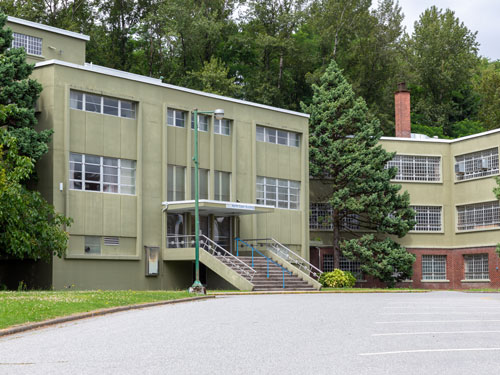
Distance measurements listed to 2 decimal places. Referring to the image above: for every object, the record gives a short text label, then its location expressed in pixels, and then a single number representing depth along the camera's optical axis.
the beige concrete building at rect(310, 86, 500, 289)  50.88
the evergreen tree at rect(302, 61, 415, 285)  47.62
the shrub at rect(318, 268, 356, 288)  42.06
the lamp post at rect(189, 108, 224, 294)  28.89
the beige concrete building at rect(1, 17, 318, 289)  35.31
